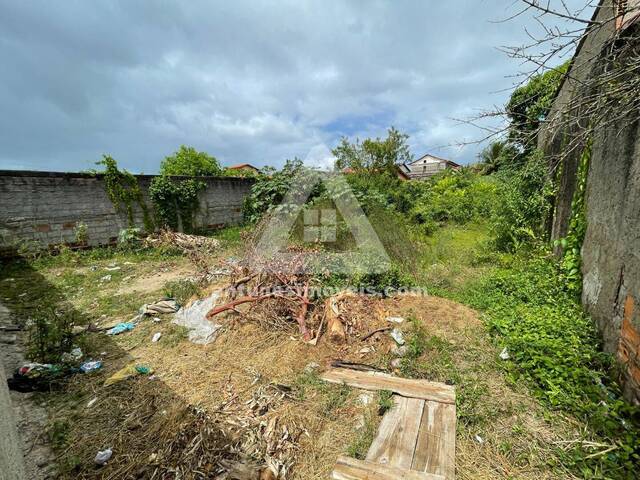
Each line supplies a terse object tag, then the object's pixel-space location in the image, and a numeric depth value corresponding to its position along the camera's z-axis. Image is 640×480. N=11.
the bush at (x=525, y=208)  5.27
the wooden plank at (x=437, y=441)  1.84
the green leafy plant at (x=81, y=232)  7.19
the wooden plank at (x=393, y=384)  2.42
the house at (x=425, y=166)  37.41
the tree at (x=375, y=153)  16.94
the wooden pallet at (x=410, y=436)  1.80
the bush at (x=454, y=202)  10.65
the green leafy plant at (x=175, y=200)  8.55
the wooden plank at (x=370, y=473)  1.75
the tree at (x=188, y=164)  21.78
